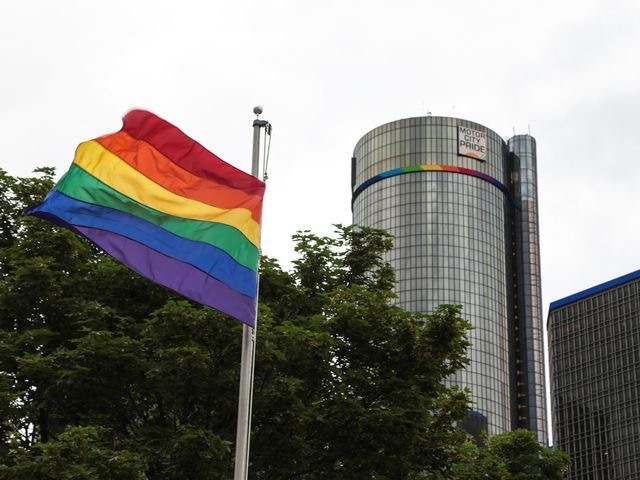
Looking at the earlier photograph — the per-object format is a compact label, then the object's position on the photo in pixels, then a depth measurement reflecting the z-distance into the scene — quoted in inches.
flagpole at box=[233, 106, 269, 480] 592.1
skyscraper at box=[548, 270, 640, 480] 6983.3
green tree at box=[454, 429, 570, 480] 1670.8
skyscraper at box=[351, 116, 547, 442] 7765.8
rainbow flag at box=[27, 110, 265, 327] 609.0
